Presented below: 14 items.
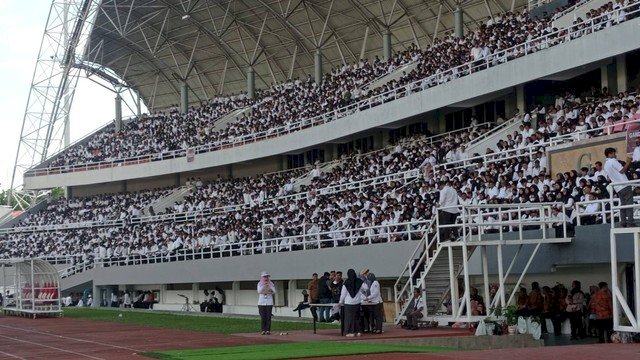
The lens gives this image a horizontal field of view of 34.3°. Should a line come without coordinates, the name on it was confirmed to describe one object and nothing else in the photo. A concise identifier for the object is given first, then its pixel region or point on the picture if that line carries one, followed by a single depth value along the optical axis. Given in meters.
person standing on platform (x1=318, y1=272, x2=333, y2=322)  29.44
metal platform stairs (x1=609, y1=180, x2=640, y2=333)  19.72
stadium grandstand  25.53
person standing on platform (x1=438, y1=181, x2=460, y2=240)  25.80
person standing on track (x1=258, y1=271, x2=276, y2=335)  25.84
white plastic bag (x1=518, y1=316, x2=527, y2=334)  23.28
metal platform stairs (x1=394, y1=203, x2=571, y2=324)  23.66
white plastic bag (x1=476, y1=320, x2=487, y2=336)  22.62
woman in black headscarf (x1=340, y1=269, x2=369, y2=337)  24.05
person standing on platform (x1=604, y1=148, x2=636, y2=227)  20.73
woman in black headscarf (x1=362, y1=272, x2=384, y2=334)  24.53
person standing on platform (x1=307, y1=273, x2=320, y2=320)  30.34
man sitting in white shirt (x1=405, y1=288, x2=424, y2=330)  25.45
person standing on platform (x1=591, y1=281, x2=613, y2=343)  21.88
